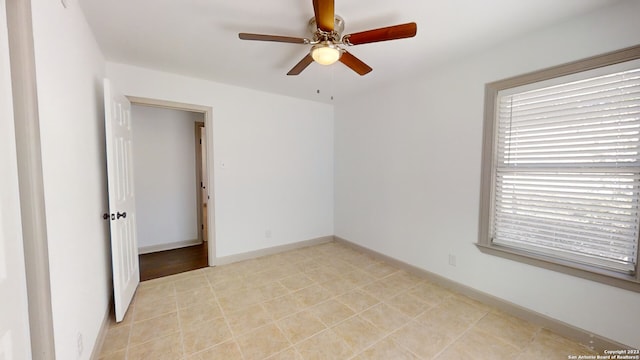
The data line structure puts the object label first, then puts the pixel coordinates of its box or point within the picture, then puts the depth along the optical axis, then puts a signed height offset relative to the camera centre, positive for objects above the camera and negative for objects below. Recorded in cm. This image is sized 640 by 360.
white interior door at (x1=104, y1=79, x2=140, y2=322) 196 -27
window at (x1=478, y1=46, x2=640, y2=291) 164 -1
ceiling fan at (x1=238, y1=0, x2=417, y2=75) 141 +85
